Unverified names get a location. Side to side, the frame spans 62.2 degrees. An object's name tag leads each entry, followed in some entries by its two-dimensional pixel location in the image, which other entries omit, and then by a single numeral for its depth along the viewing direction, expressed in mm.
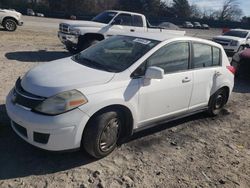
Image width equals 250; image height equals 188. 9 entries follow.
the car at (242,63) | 6874
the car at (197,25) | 42166
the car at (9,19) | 11964
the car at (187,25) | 40878
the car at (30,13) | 34016
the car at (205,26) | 42975
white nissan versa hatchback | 2527
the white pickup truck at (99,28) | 7507
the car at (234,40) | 11792
